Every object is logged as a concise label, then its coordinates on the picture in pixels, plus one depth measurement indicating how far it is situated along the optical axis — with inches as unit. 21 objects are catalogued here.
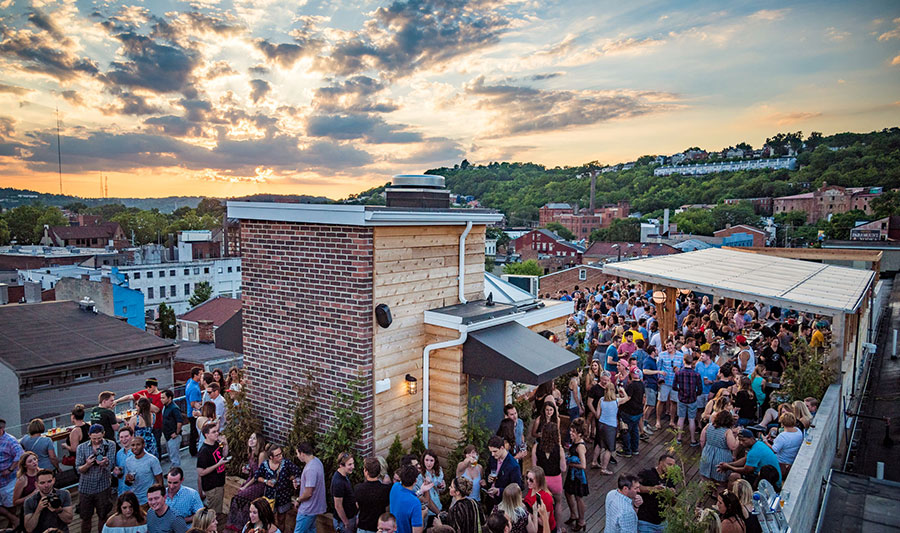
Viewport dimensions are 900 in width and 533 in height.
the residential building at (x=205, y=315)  1642.5
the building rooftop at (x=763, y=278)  434.9
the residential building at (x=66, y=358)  791.0
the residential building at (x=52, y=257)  2502.5
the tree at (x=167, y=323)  2116.1
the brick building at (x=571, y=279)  1454.2
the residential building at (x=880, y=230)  2679.6
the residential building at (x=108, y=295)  1551.4
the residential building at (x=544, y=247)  3329.2
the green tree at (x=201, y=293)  2458.2
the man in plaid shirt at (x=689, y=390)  352.8
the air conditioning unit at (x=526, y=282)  586.2
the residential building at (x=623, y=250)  2651.3
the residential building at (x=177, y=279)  2400.8
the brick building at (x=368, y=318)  263.3
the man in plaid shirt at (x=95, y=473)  229.9
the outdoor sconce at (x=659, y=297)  551.2
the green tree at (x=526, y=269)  2728.8
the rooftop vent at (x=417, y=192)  330.0
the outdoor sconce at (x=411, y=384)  285.6
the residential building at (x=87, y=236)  3720.5
